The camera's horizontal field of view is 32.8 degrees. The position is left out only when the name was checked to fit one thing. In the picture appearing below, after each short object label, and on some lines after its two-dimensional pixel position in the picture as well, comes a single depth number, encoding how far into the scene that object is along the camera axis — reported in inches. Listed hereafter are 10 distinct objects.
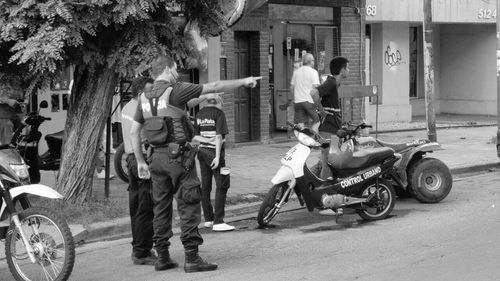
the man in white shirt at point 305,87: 613.6
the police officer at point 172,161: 291.6
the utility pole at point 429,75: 587.8
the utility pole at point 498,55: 628.1
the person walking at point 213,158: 370.3
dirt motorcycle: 265.4
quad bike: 424.5
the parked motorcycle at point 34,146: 434.3
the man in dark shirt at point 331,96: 450.3
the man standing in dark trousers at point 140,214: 314.2
